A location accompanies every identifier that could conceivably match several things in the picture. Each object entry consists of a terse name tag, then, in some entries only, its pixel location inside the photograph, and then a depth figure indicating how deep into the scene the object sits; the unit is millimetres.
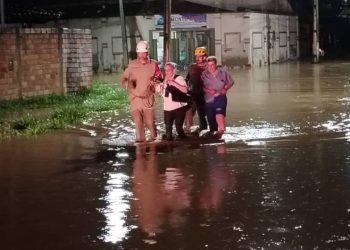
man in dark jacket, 12258
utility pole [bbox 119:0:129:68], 27786
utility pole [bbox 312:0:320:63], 38531
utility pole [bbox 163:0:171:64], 19172
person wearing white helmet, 11078
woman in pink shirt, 11477
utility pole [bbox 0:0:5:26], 23297
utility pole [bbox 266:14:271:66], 41875
